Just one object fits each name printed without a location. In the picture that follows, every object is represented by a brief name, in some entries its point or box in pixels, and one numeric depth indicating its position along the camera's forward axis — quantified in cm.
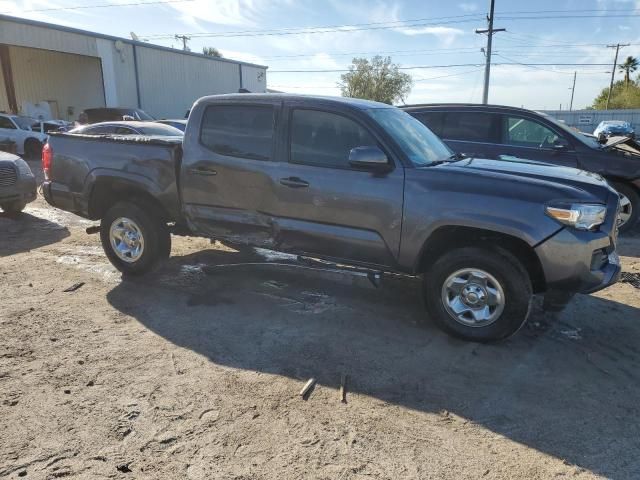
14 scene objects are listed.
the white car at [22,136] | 1630
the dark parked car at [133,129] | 1062
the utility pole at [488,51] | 2881
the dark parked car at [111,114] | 1912
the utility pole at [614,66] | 6175
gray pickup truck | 364
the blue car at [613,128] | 2563
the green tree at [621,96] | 5338
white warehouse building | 2465
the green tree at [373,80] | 5341
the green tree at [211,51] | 7669
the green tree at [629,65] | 7625
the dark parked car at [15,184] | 799
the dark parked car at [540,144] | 710
